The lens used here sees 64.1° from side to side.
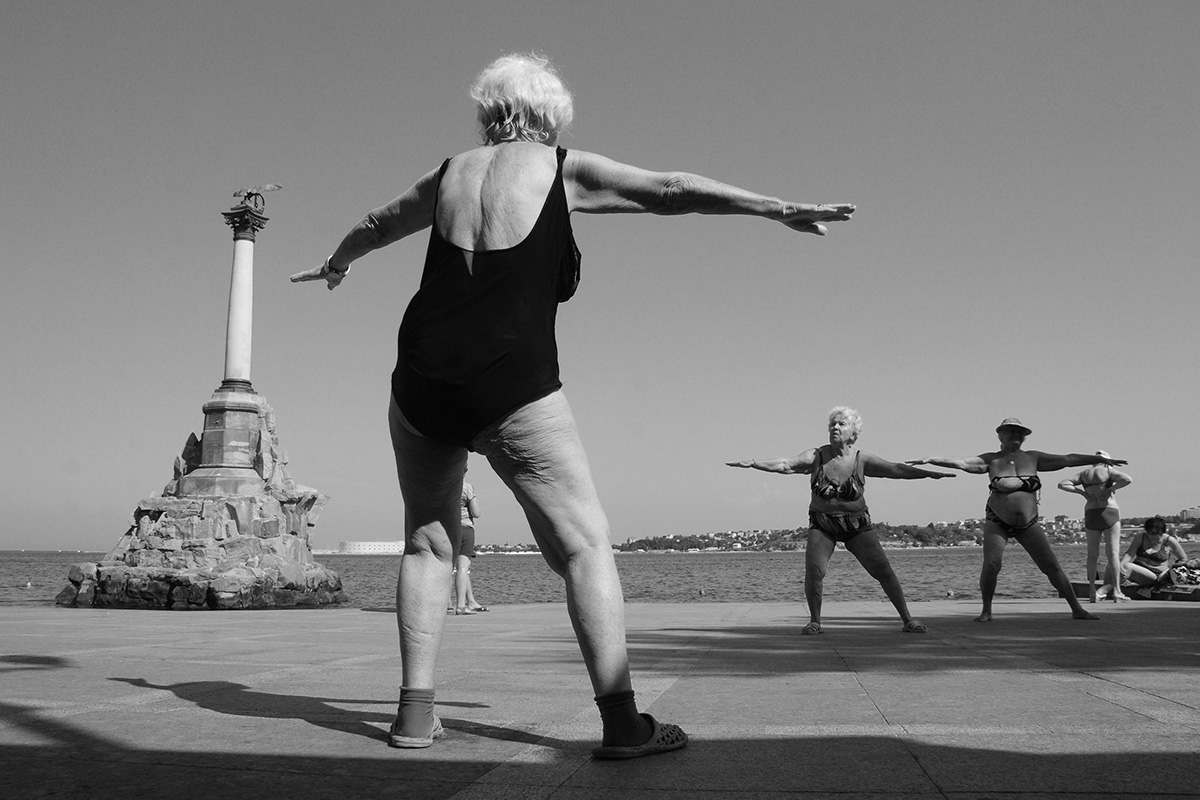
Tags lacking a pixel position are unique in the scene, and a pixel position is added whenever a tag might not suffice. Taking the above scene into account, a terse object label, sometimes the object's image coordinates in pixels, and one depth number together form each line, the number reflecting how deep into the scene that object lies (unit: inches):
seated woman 555.2
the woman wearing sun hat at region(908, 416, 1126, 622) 365.4
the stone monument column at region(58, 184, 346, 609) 1014.4
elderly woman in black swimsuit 111.7
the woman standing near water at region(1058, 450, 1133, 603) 506.3
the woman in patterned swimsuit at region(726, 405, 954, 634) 333.4
